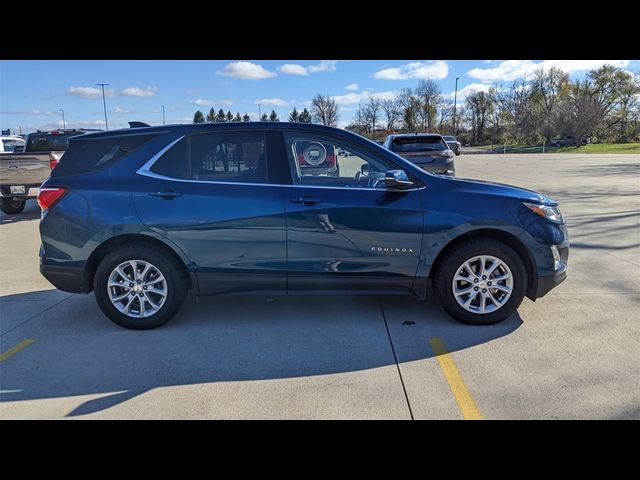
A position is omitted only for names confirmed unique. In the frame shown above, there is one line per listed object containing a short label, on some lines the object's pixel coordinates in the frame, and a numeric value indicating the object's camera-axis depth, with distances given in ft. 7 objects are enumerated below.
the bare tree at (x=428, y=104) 223.71
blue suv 12.49
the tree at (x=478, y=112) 230.27
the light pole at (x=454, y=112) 223.71
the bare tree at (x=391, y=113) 229.45
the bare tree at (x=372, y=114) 232.94
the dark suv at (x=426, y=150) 36.73
